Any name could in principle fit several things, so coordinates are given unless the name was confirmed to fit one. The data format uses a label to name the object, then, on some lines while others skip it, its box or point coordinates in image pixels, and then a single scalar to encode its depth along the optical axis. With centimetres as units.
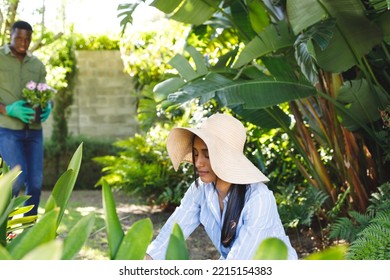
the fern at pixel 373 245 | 309
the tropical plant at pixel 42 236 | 120
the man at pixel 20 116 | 501
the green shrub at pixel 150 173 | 712
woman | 244
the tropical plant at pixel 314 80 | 413
